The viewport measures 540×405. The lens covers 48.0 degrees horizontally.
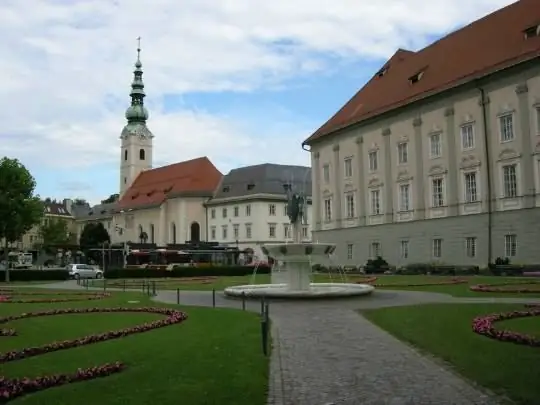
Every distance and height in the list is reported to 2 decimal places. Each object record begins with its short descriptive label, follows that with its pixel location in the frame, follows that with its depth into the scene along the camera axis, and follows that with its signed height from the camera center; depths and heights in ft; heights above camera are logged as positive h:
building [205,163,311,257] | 319.06 +27.62
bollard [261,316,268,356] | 36.45 -4.65
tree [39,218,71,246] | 373.20 +17.28
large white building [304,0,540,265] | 141.28 +27.89
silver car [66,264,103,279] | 199.03 -3.76
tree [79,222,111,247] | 384.88 +16.11
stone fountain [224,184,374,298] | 75.97 -3.23
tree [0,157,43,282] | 179.22 +17.74
